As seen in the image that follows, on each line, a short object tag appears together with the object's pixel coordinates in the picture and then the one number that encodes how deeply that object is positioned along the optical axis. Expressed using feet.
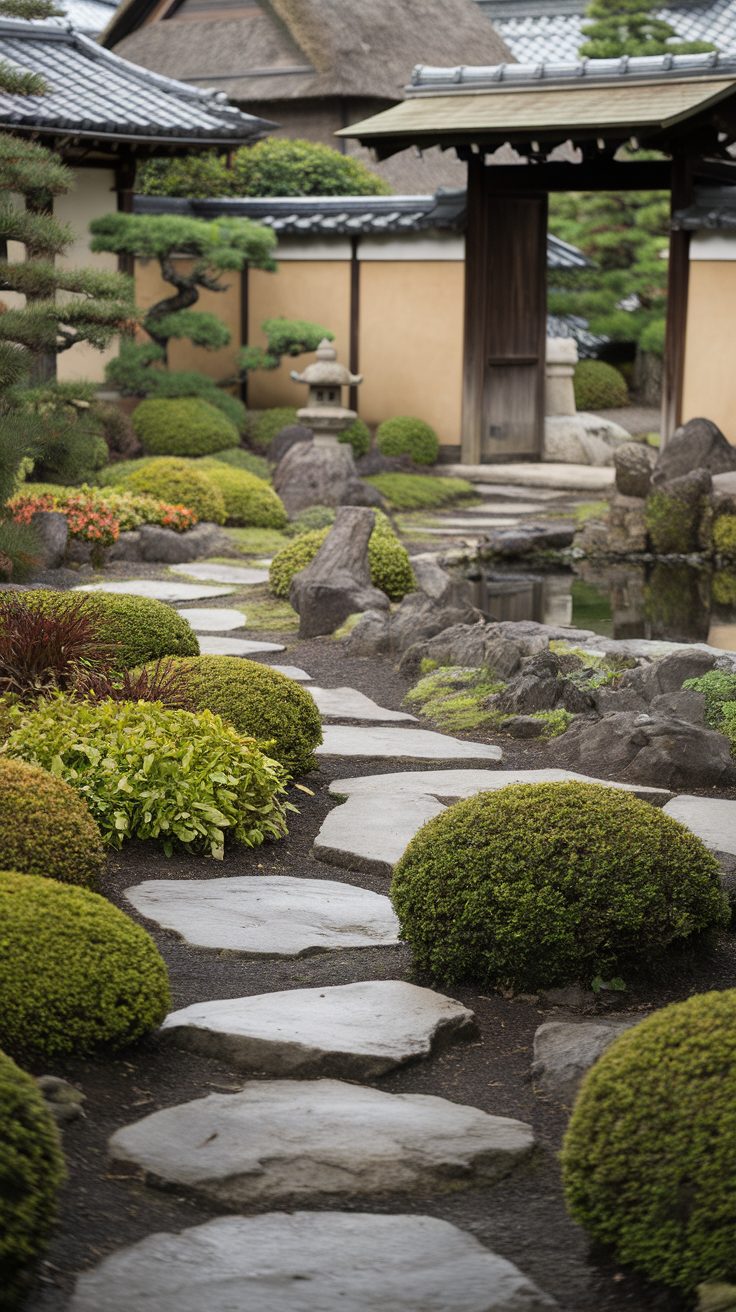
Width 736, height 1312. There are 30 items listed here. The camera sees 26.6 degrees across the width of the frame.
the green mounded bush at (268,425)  61.52
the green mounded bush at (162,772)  17.08
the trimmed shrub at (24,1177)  8.50
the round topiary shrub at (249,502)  47.73
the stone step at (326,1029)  11.81
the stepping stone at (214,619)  32.12
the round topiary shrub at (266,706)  19.95
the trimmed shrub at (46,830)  14.17
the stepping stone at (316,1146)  10.09
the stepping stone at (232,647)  29.37
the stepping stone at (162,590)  35.74
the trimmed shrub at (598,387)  81.05
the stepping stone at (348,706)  24.75
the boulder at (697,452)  50.21
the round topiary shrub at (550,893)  13.35
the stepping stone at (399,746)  21.94
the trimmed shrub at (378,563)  36.22
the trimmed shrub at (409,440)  61.36
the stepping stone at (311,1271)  8.68
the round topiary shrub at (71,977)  11.43
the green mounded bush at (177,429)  54.95
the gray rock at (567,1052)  11.69
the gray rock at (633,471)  49.01
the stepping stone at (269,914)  14.61
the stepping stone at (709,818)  17.44
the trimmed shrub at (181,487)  45.75
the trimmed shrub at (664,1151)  8.89
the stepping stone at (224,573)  39.24
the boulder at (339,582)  32.01
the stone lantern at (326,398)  52.11
